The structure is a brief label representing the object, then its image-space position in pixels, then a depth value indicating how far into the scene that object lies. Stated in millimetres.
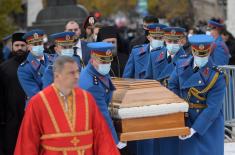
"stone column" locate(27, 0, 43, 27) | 39631
